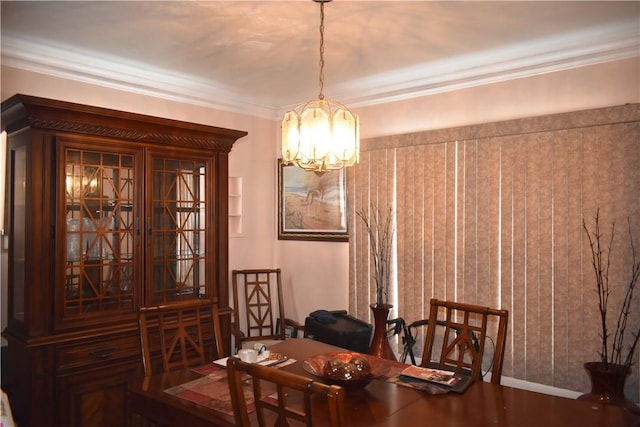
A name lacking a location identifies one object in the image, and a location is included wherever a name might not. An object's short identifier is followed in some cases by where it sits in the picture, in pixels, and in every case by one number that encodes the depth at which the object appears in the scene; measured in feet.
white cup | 7.50
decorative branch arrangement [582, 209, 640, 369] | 9.11
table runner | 6.24
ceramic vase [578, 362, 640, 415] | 8.46
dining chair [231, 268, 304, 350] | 14.08
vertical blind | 9.53
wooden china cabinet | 9.21
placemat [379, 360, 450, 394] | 6.61
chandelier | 7.70
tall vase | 11.62
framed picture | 14.12
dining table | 5.62
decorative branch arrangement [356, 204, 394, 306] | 12.77
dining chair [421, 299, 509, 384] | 7.63
